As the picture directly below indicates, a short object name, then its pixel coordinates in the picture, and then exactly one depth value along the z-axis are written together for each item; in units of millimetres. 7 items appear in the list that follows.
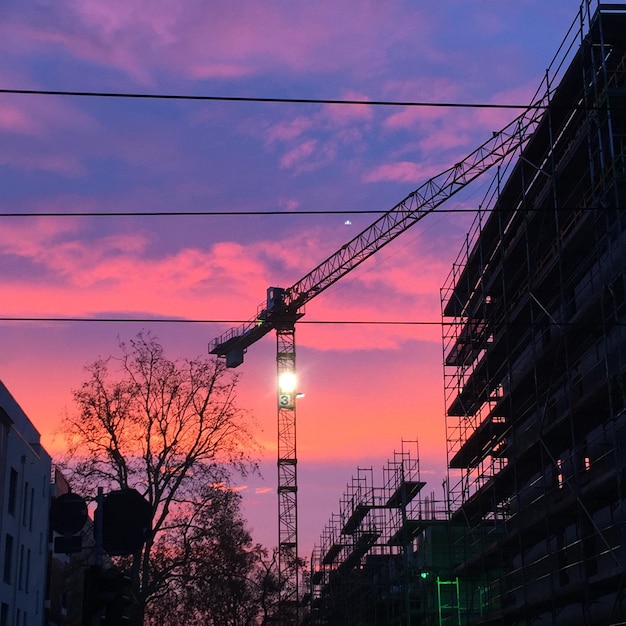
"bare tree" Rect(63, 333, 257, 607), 44094
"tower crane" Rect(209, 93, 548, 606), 88925
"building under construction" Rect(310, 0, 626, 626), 26422
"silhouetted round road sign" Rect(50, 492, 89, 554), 15430
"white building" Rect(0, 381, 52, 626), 40750
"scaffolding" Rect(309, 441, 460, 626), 59438
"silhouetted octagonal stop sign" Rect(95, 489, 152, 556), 16125
